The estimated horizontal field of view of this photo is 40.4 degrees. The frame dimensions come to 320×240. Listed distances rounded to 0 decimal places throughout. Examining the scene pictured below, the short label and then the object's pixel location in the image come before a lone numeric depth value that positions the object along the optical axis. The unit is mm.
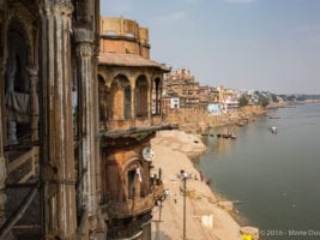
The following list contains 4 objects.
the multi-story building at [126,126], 12656
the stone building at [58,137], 3619
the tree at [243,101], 141488
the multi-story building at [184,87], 96188
